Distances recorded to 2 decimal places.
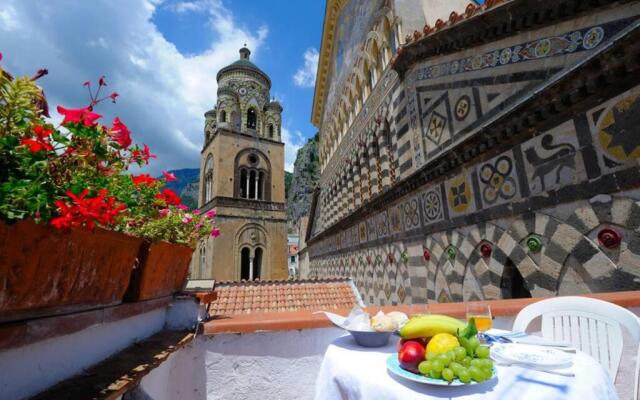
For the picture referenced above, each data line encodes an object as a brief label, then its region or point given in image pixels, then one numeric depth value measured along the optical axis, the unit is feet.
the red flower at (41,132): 3.41
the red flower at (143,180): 5.60
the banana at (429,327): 4.73
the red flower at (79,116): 3.95
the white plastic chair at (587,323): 5.91
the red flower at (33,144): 3.28
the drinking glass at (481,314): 5.96
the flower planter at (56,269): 3.19
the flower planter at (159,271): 5.74
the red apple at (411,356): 4.31
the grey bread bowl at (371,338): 5.51
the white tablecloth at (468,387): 3.76
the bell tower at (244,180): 75.15
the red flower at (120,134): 4.64
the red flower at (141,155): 5.32
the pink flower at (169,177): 6.46
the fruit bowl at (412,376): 3.84
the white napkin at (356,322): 5.63
